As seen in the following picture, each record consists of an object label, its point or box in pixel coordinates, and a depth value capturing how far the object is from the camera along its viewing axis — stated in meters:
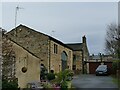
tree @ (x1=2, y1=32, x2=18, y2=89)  7.55
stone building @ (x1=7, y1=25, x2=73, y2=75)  16.18
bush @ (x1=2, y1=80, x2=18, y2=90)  7.41
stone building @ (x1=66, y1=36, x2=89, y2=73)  26.31
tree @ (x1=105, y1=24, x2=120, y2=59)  22.75
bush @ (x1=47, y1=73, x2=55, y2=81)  14.01
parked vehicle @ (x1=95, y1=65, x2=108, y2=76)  20.82
